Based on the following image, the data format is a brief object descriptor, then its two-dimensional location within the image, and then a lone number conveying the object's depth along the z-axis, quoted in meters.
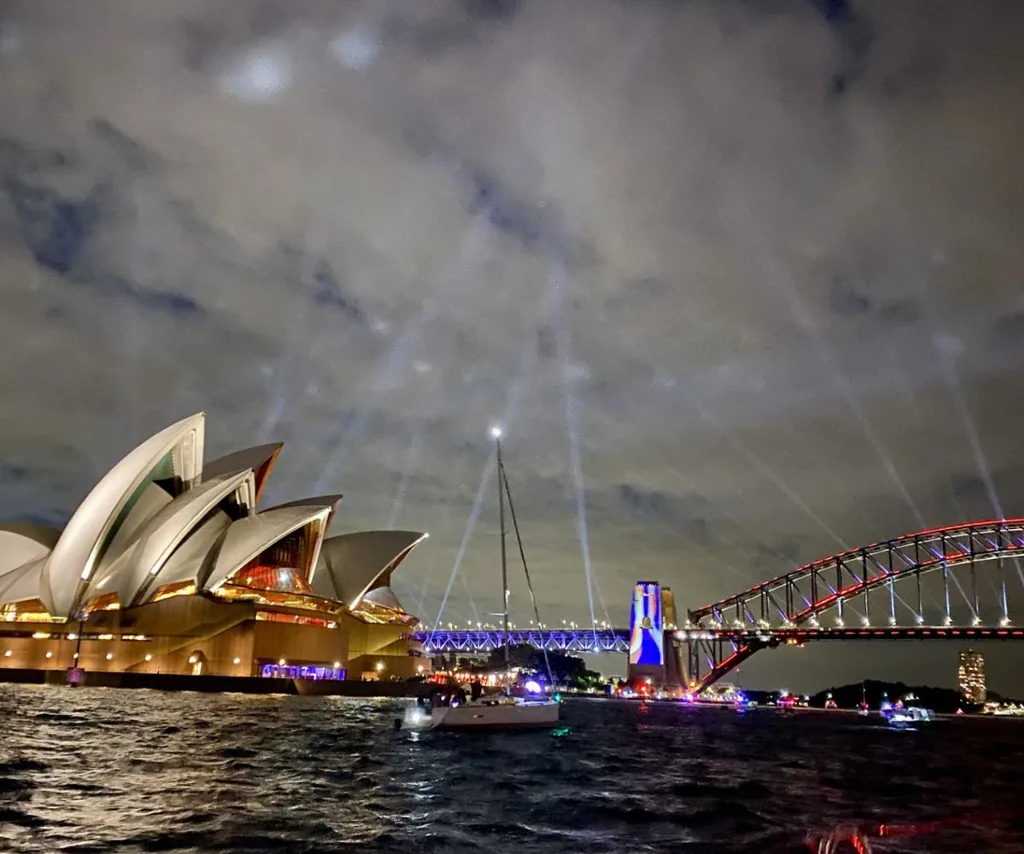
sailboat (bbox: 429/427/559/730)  43.00
